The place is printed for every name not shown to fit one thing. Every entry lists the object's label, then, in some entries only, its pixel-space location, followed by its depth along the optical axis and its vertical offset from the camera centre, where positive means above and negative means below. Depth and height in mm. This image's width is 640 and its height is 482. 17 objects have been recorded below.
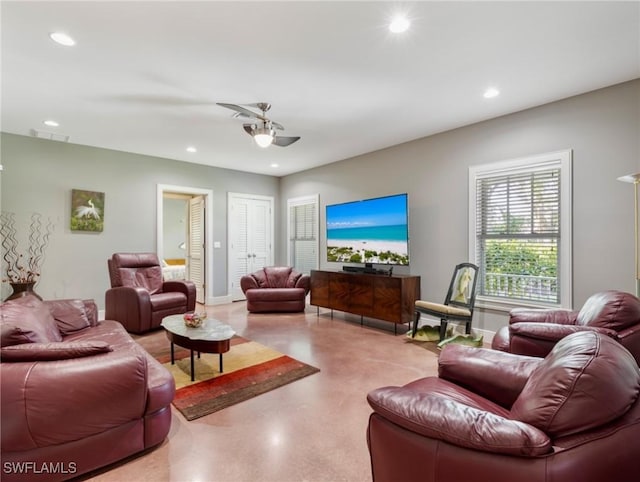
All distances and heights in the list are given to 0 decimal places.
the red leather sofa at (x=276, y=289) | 5469 -896
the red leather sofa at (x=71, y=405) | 1490 -855
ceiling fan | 3067 +1129
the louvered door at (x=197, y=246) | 6410 -168
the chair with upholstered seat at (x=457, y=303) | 3762 -803
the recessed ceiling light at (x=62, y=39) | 2297 +1451
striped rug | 2469 -1258
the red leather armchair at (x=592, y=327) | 2154 -623
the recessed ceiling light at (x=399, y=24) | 2139 +1471
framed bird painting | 4852 +412
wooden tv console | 4301 -814
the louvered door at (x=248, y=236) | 6602 +47
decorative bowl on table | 3047 -794
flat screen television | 4563 +117
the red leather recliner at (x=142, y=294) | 4180 -800
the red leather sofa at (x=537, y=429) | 921 -605
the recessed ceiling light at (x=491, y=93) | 3166 +1472
